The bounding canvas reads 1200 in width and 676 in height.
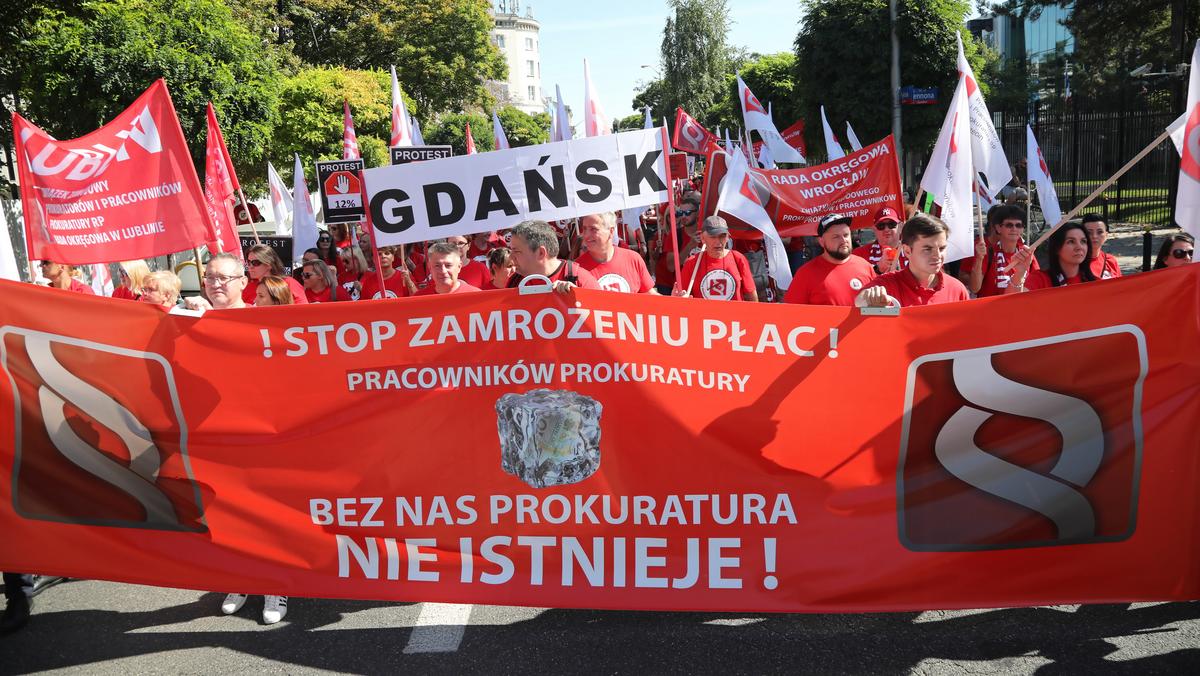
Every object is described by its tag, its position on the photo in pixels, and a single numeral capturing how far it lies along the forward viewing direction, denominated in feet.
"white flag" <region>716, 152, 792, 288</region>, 22.98
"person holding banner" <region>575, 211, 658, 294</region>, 20.13
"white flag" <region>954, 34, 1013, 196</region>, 21.65
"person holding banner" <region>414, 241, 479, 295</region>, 18.22
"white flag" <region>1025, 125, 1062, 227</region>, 35.22
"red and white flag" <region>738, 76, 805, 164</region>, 46.50
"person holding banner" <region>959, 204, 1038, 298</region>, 22.86
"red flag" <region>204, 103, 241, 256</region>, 25.85
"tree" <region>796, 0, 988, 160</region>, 86.79
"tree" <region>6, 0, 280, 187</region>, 48.60
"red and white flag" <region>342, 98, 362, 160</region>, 34.32
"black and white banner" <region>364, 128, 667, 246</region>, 17.81
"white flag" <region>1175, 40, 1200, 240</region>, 13.51
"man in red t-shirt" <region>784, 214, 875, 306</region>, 18.76
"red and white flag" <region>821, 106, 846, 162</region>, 45.91
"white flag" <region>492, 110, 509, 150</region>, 40.52
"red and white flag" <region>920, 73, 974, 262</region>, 18.84
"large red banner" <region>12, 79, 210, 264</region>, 20.89
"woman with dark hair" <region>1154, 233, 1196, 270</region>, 19.76
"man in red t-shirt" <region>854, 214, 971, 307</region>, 15.56
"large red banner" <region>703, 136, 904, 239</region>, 30.71
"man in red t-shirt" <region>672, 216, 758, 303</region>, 23.54
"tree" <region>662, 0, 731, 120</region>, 220.64
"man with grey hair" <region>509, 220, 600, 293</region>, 16.47
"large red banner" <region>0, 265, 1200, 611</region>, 12.23
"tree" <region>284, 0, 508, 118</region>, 172.35
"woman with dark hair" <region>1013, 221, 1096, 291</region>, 18.39
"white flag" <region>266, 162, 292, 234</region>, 48.01
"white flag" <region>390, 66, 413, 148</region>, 30.50
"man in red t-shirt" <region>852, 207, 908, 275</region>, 25.31
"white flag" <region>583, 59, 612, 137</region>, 31.89
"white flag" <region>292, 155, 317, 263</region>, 35.01
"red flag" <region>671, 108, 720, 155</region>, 51.21
